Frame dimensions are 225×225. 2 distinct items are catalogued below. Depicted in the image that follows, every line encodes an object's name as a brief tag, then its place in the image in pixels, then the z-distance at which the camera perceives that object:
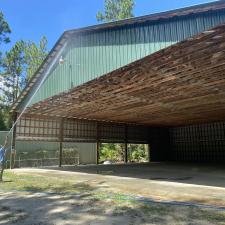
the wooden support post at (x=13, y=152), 16.20
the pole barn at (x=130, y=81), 7.31
